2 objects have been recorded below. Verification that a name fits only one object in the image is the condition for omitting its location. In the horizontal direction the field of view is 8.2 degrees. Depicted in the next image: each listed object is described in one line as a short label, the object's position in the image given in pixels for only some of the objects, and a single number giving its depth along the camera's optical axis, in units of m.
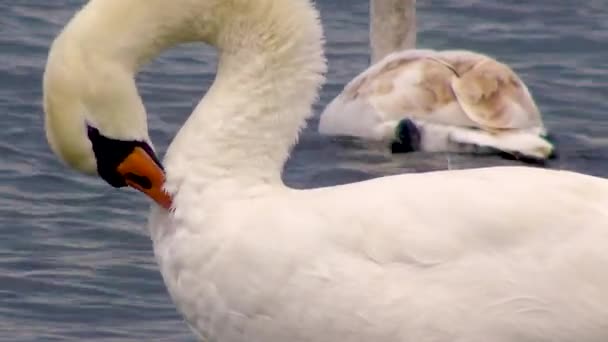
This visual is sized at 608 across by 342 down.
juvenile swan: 22.39
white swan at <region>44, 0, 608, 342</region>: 11.49
